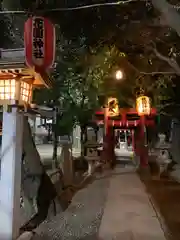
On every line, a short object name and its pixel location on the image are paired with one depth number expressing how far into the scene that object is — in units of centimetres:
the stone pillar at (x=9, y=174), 386
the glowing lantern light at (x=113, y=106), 1067
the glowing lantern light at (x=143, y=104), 984
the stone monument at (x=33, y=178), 531
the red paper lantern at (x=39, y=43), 358
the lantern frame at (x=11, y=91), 377
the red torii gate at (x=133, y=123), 1153
